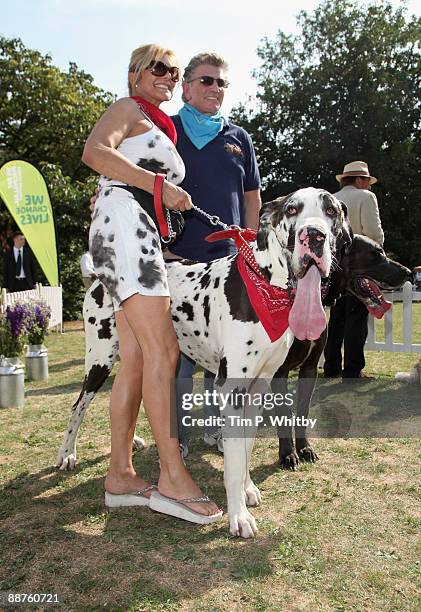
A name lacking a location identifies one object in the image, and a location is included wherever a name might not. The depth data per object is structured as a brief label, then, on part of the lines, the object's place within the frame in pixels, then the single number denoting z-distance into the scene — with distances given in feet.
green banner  45.06
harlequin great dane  8.88
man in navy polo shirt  13.17
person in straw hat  22.04
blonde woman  9.52
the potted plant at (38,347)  23.91
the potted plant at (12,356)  18.71
